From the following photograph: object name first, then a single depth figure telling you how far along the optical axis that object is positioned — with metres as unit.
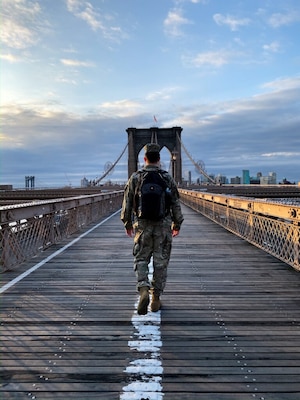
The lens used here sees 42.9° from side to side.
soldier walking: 4.21
